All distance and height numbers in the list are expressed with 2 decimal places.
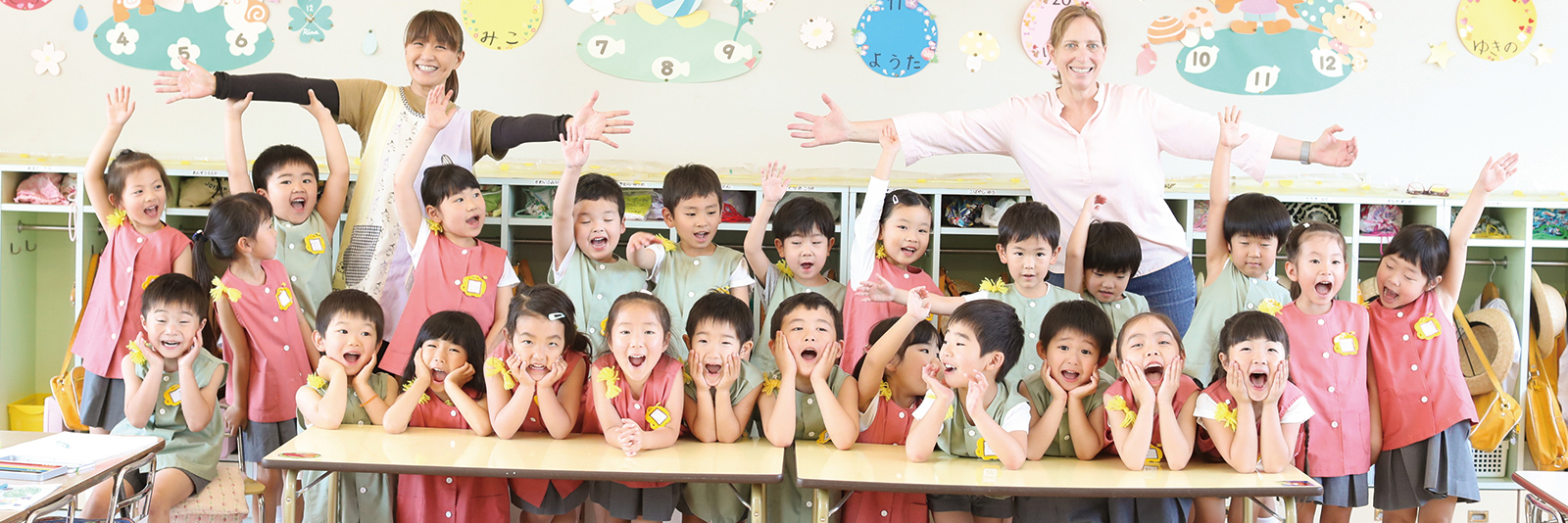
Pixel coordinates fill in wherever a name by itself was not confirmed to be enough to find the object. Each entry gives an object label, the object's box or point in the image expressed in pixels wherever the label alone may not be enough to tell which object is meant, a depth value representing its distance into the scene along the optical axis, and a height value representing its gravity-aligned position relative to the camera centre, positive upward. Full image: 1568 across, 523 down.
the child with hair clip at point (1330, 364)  2.93 -0.28
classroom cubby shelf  4.00 +0.09
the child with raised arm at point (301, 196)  3.43 +0.21
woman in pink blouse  3.25 +0.39
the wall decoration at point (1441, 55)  4.41 +0.92
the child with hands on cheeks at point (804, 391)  2.68 -0.35
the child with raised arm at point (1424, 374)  3.01 -0.32
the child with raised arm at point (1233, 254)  3.07 +0.04
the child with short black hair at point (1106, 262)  3.09 +0.01
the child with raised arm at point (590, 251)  3.22 +0.03
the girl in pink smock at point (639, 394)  2.68 -0.36
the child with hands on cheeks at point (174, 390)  2.93 -0.39
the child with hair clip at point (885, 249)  3.17 +0.05
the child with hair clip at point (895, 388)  2.80 -0.35
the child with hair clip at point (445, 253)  3.25 +0.02
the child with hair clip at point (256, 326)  3.22 -0.22
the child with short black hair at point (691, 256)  3.27 +0.02
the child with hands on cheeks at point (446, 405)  2.84 -0.41
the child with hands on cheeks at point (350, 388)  2.83 -0.37
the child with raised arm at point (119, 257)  3.32 +0.00
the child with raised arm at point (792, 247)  3.24 +0.05
